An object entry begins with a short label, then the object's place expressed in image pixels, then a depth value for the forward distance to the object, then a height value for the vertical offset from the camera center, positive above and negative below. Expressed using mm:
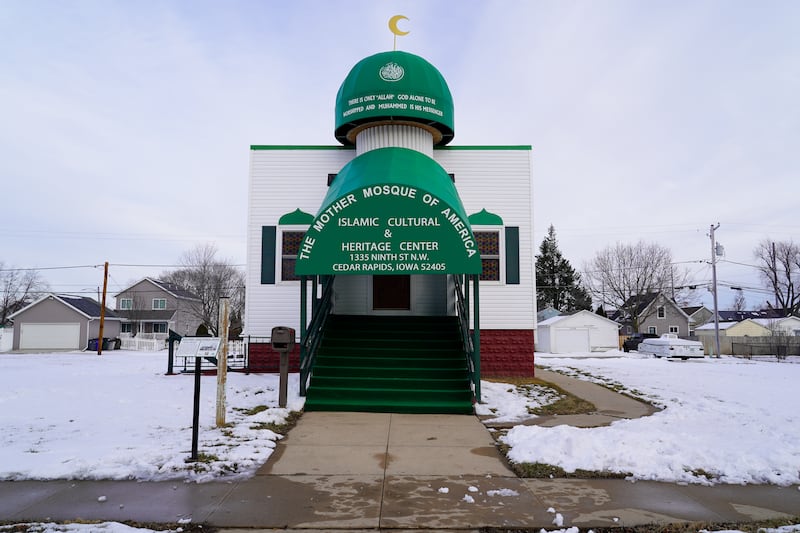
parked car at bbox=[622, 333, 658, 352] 45588 -2066
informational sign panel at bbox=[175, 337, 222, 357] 6345 -354
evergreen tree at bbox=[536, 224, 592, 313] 60844 +4272
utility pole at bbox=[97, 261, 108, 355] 32075 +115
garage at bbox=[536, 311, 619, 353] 40812 -1086
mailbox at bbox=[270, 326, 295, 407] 8836 -472
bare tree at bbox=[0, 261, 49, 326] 62988 +2865
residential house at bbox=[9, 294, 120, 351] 42500 -605
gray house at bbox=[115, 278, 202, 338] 50938 +999
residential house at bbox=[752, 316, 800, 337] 48281 -414
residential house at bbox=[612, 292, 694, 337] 56762 -70
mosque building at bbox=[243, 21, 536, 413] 8852 +1318
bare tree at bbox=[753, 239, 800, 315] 58875 +5325
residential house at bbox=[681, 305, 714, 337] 69162 +746
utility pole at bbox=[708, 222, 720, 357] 37466 +3853
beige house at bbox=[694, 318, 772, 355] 50500 -998
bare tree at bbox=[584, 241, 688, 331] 53625 +4209
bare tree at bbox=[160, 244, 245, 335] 52531 +3538
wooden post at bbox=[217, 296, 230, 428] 7289 -593
